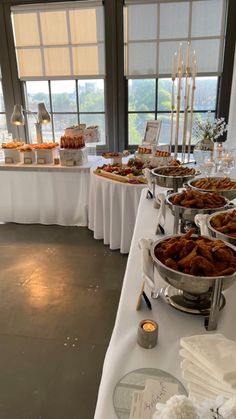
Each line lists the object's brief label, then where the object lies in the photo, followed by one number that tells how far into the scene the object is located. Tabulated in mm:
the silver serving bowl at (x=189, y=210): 1076
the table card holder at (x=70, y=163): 2779
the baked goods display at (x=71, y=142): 2750
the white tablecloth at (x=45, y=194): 2814
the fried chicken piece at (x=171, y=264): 699
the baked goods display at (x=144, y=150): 2672
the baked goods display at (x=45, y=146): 2876
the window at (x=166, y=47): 3049
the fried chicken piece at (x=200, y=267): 676
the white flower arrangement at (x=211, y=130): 2498
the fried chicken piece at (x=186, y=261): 695
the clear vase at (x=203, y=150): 2303
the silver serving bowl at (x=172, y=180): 1508
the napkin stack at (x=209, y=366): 495
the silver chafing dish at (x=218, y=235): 847
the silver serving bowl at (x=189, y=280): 656
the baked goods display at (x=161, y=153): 2441
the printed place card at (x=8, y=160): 2953
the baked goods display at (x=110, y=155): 2811
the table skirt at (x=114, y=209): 2293
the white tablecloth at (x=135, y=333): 584
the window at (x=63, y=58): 3281
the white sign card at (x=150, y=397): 498
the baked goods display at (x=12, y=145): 2956
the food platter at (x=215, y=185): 1308
